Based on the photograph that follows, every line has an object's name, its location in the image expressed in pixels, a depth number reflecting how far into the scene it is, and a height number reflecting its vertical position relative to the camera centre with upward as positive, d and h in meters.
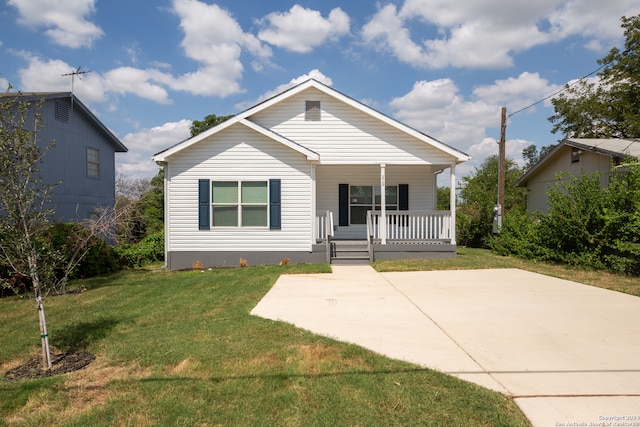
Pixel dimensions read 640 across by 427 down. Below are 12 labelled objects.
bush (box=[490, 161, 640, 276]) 10.02 -0.43
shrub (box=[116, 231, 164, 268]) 13.40 -1.31
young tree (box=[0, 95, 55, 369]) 4.32 +0.24
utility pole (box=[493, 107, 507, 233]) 16.31 +1.59
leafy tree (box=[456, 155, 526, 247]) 18.89 +0.05
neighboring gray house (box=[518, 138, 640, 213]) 14.91 +2.16
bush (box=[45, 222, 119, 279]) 10.13 -1.00
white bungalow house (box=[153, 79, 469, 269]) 12.24 +1.04
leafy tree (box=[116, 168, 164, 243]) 19.64 -0.01
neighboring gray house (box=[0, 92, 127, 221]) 16.03 +2.65
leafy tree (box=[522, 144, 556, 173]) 95.31 +14.45
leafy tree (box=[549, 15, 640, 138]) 25.33 +7.60
